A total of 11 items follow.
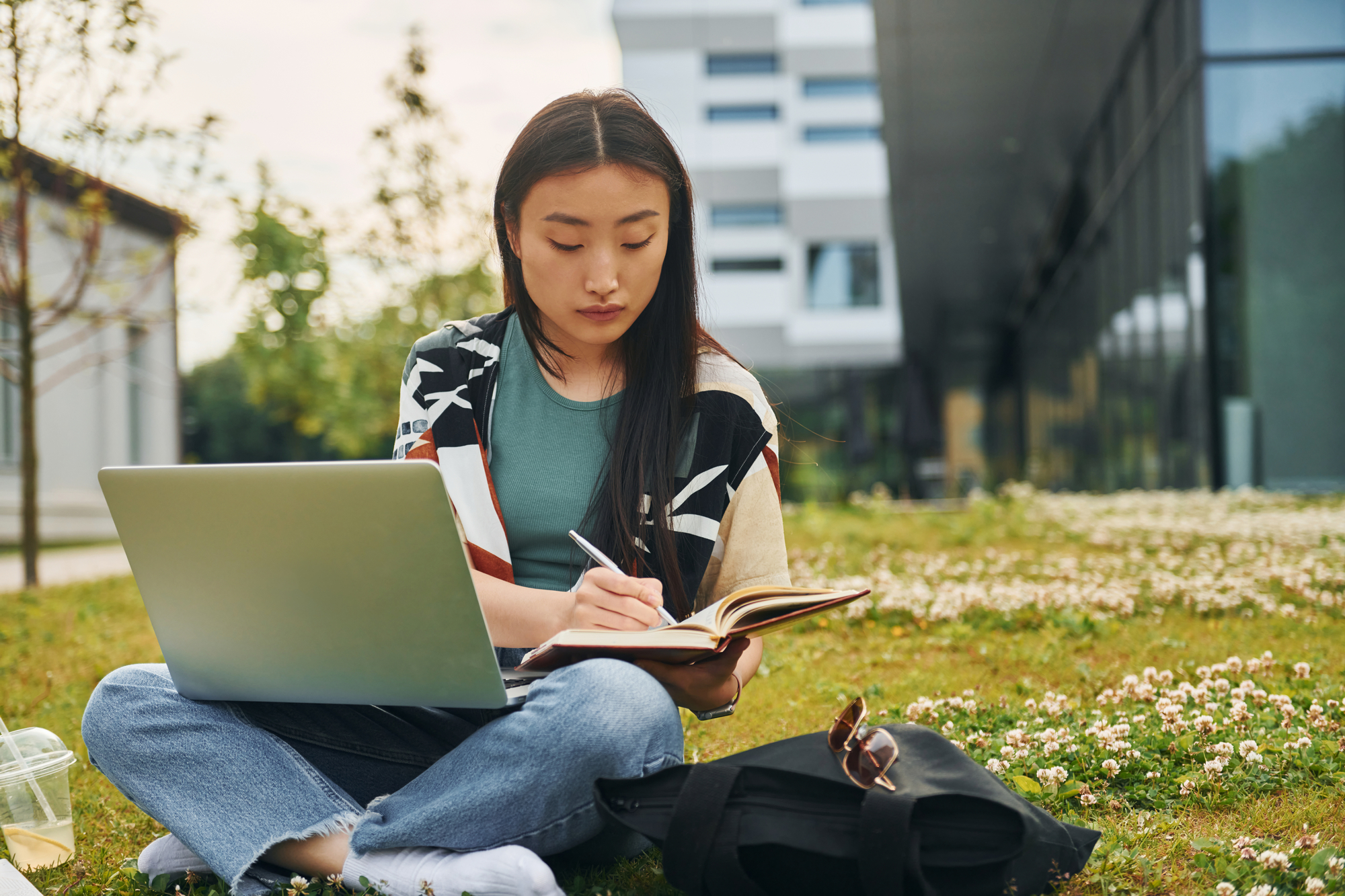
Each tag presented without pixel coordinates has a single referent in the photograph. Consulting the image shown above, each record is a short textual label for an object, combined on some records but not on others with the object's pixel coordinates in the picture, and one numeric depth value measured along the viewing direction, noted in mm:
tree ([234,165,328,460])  15570
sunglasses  1531
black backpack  1462
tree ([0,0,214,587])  7258
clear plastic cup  2201
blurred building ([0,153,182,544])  8555
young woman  1695
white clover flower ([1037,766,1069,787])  2152
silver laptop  1507
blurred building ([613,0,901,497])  31156
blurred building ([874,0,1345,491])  9062
